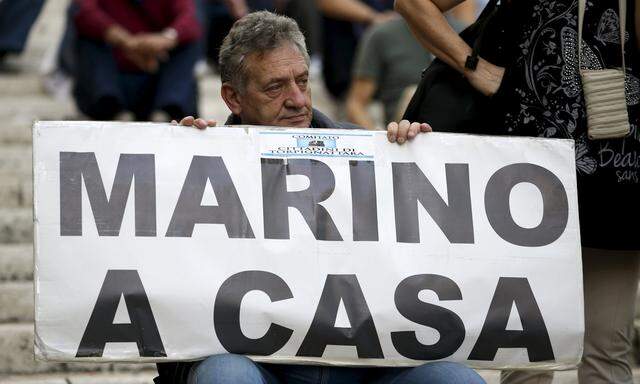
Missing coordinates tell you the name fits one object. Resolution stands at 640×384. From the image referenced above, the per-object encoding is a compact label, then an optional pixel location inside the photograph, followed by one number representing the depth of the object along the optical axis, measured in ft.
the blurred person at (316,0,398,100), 57.47
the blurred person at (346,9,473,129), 48.47
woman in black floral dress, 25.64
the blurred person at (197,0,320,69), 63.21
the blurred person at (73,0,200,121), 45.57
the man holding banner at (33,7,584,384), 22.88
